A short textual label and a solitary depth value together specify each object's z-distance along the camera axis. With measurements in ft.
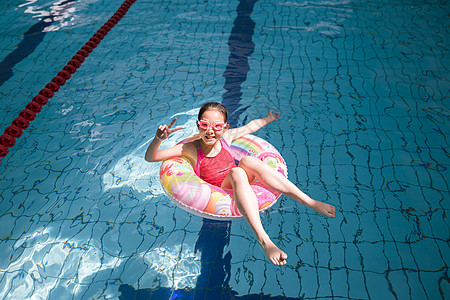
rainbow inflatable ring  8.98
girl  8.53
